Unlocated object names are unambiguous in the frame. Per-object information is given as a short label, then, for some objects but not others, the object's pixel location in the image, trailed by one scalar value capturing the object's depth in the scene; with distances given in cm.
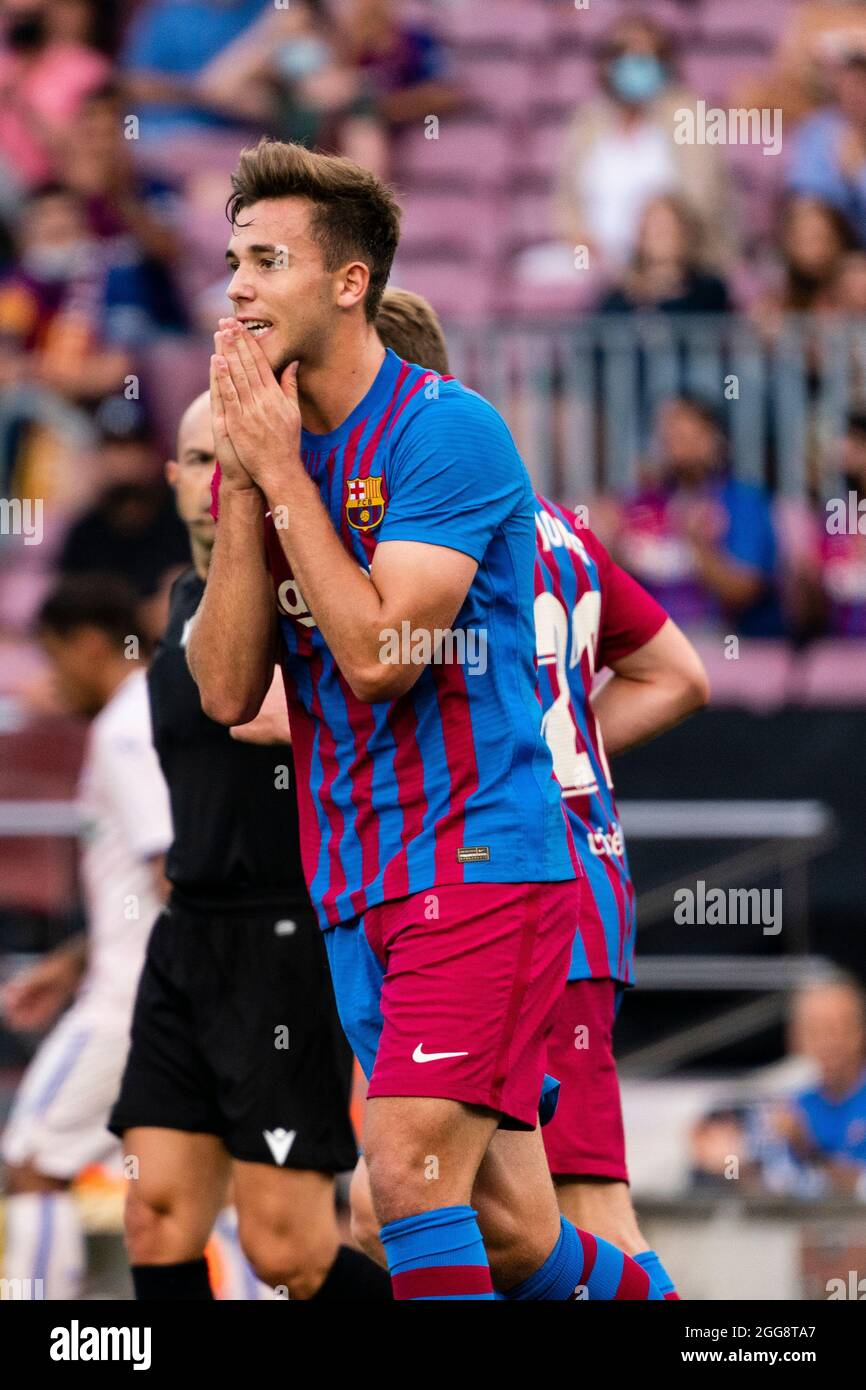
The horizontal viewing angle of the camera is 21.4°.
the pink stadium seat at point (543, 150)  1316
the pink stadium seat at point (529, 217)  1276
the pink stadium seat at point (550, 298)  1200
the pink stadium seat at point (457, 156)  1323
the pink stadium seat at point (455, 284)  1240
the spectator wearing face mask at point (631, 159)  1154
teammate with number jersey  448
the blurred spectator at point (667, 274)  1059
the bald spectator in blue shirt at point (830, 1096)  808
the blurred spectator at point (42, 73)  1269
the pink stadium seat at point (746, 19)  1304
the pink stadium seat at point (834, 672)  976
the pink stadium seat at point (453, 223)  1290
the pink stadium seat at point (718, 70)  1281
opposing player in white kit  670
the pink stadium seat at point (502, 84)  1342
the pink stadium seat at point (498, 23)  1342
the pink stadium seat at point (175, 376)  1083
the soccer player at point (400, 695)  371
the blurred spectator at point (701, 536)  981
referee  506
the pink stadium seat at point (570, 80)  1315
